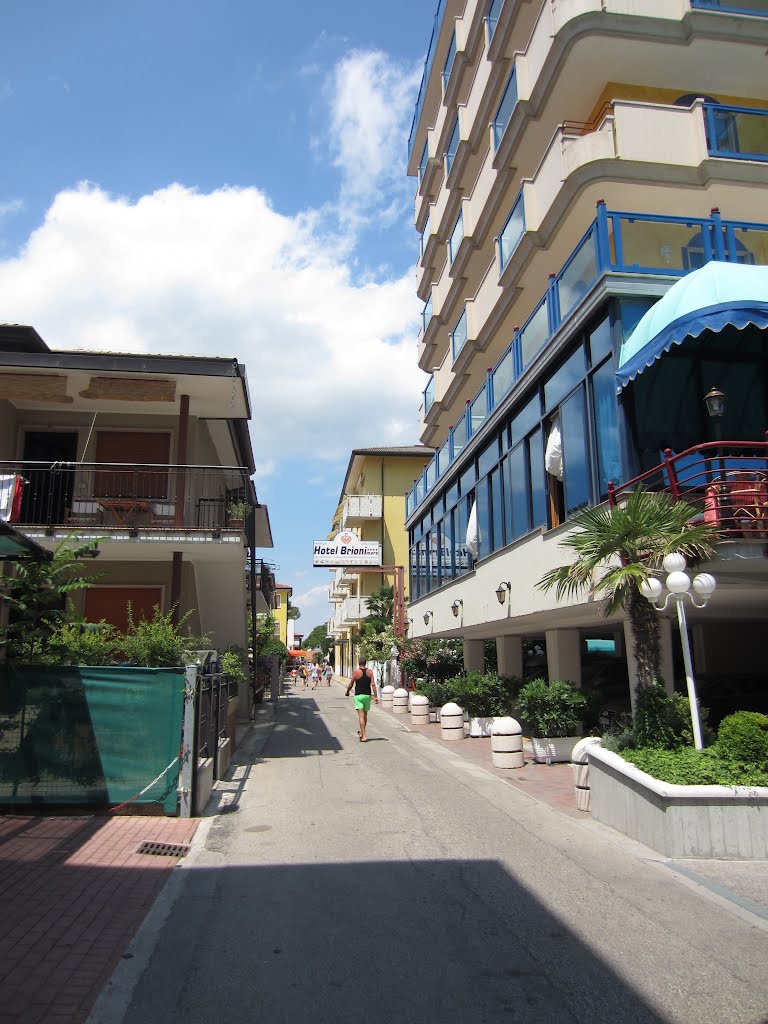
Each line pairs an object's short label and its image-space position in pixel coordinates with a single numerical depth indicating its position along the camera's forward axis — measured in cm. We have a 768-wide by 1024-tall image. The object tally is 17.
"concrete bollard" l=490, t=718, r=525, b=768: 1275
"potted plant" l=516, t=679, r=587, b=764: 1331
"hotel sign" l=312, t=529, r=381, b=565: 3809
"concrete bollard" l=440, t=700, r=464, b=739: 1683
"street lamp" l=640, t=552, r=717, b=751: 789
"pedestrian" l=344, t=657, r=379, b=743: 1670
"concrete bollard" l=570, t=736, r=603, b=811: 935
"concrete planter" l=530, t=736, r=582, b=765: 1333
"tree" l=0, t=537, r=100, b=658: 973
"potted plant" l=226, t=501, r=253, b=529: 1471
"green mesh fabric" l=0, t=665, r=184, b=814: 859
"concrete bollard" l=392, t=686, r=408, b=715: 2611
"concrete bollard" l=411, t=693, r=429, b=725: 2103
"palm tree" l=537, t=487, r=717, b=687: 833
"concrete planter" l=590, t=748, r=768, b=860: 705
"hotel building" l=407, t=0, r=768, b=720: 1018
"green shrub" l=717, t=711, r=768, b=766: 741
